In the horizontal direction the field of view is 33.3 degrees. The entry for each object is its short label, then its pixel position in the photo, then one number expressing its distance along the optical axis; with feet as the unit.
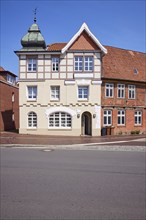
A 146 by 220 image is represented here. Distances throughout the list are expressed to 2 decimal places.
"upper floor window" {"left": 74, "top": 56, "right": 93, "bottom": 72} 89.76
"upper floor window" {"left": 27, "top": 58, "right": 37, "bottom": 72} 90.43
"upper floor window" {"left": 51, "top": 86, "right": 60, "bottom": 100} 91.04
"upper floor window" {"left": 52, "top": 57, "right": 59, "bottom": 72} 90.48
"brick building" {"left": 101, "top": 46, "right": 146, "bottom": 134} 94.48
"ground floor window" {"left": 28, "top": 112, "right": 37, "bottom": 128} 91.30
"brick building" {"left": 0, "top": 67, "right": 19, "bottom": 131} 110.42
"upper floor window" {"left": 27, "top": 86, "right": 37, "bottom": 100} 91.20
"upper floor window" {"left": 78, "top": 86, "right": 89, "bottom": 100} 90.58
